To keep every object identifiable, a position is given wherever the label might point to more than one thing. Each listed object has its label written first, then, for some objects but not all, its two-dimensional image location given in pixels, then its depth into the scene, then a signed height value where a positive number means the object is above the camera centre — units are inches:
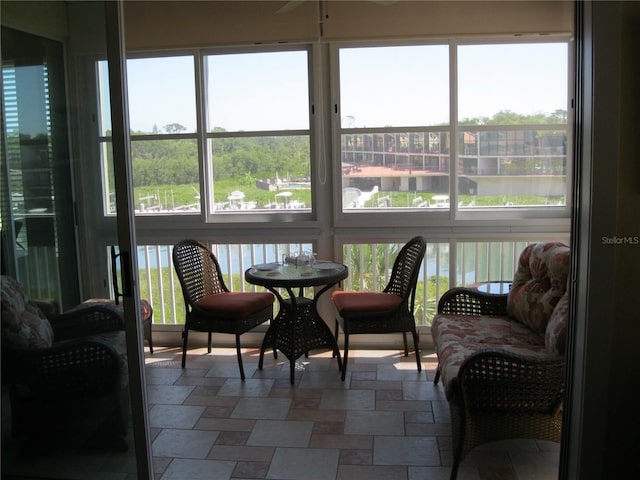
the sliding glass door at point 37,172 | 75.3 +2.6
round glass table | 146.9 -36.6
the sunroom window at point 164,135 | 174.1 +16.5
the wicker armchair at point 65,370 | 78.2 -25.9
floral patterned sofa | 95.4 -34.8
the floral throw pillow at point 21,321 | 76.7 -18.0
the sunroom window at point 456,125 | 165.2 +16.0
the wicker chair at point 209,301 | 151.9 -32.1
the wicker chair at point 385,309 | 148.8 -33.8
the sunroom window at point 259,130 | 171.3 +16.7
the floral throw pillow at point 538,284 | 117.2 -23.7
